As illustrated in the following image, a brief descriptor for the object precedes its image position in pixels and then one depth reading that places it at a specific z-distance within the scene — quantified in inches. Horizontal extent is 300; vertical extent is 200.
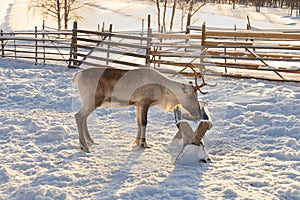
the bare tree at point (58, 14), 1020.7
